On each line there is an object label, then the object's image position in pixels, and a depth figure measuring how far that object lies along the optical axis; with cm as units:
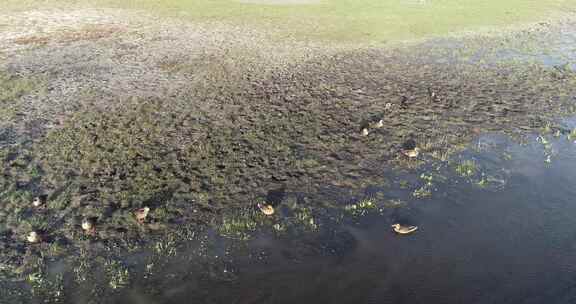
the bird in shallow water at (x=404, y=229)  1217
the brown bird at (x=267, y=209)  1277
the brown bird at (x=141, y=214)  1233
